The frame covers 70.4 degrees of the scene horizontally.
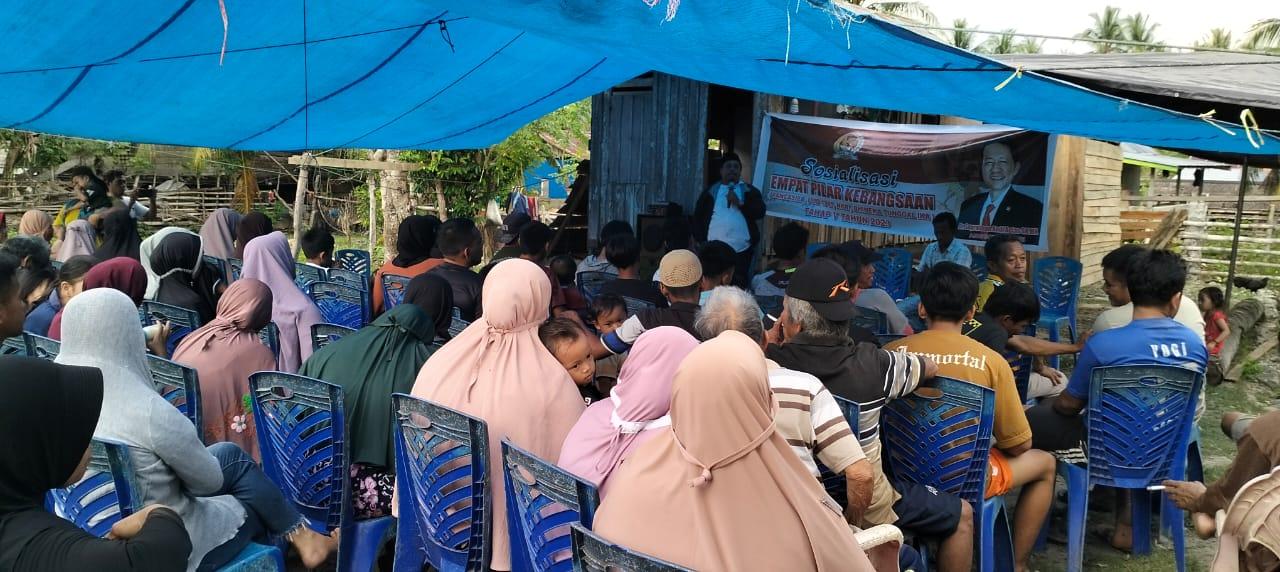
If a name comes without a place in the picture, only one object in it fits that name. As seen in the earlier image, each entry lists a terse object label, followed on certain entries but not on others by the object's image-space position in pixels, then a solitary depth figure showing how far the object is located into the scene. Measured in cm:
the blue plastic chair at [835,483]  287
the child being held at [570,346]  313
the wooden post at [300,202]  1220
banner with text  764
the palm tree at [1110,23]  5547
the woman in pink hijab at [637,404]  242
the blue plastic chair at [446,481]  259
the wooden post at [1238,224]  718
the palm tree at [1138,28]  5475
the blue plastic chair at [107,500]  222
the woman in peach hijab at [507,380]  283
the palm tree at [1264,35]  4066
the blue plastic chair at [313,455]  292
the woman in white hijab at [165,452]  231
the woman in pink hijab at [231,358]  343
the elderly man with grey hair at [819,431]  260
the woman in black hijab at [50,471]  160
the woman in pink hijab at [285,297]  495
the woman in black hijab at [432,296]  379
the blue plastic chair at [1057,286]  659
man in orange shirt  322
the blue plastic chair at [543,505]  219
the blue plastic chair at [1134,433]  345
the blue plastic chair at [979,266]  628
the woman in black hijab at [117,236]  623
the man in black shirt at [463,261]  486
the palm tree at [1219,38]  4644
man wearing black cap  293
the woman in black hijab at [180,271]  476
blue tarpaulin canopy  331
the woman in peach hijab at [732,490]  196
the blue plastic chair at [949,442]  303
